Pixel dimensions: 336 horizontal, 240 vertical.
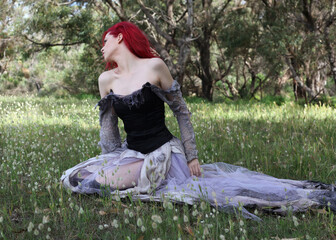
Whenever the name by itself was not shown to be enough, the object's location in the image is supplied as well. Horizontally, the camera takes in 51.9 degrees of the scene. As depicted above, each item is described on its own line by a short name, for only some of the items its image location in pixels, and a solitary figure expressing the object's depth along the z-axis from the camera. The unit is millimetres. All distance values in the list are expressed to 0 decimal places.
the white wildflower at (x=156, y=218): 2431
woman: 3494
